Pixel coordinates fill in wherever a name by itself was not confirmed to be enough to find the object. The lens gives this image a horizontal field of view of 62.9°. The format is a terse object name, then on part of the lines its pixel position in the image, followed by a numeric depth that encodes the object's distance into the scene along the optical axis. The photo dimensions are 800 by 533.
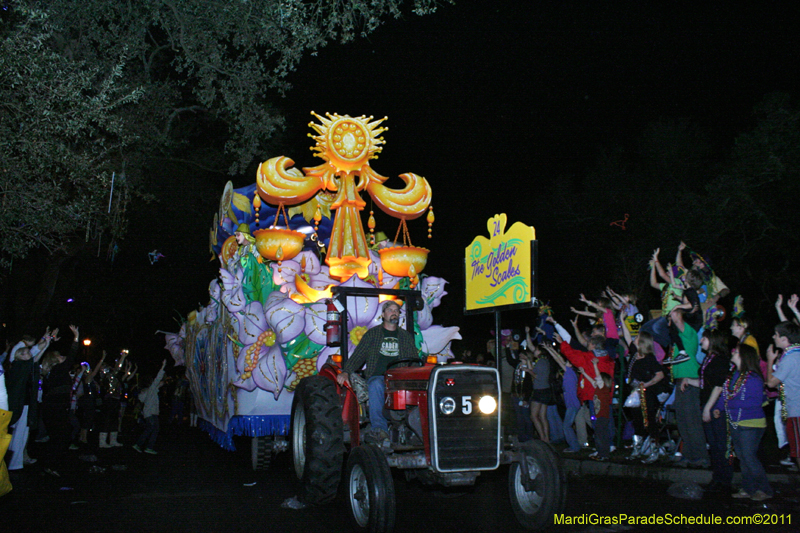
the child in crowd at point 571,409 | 9.63
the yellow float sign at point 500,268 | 6.96
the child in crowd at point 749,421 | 6.21
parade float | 8.23
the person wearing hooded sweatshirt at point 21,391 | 8.31
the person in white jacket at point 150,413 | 11.48
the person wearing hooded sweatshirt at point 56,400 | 9.16
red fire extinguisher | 6.71
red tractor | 5.03
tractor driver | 5.95
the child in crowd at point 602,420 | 8.59
